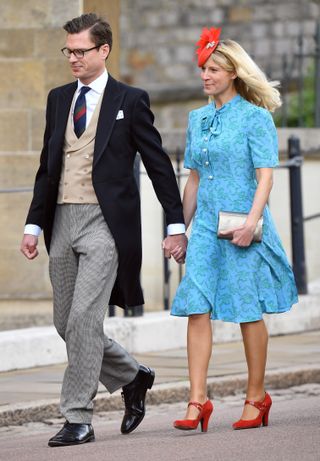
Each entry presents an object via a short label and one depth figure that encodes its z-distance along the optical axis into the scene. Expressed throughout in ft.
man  49.19
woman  50.24
